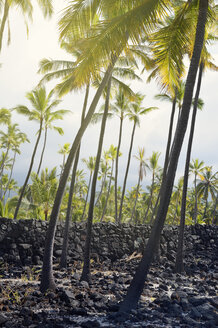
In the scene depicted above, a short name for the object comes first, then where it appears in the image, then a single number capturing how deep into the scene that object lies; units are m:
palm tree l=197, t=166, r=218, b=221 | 36.81
